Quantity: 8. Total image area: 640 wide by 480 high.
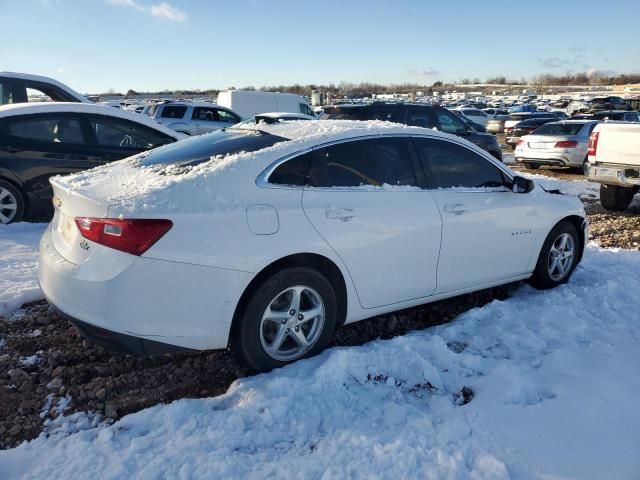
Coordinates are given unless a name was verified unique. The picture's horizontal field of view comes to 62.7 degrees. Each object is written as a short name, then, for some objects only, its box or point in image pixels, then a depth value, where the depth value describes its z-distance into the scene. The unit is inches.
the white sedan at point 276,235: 111.3
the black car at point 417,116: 399.5
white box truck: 847.7
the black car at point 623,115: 877.2
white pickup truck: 296.4
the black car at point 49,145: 254.8
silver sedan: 536.1
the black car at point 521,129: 822.5
